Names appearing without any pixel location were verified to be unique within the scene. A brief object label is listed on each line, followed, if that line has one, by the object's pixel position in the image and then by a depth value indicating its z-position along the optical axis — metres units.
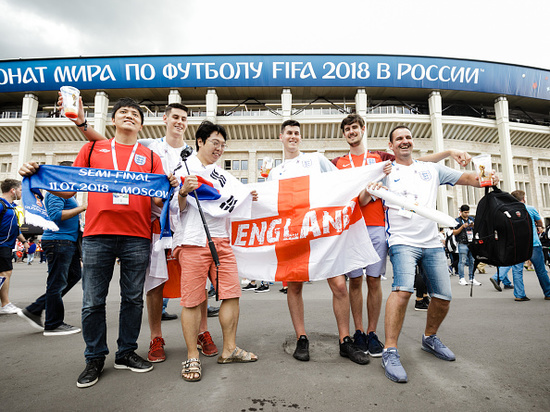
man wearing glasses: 2.66
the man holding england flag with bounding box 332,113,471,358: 3.10
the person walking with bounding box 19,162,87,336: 3.95
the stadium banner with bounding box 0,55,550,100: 25.77
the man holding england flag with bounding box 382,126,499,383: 2.77
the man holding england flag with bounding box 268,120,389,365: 2.90
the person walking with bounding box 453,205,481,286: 8.57
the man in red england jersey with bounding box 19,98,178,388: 2.62
